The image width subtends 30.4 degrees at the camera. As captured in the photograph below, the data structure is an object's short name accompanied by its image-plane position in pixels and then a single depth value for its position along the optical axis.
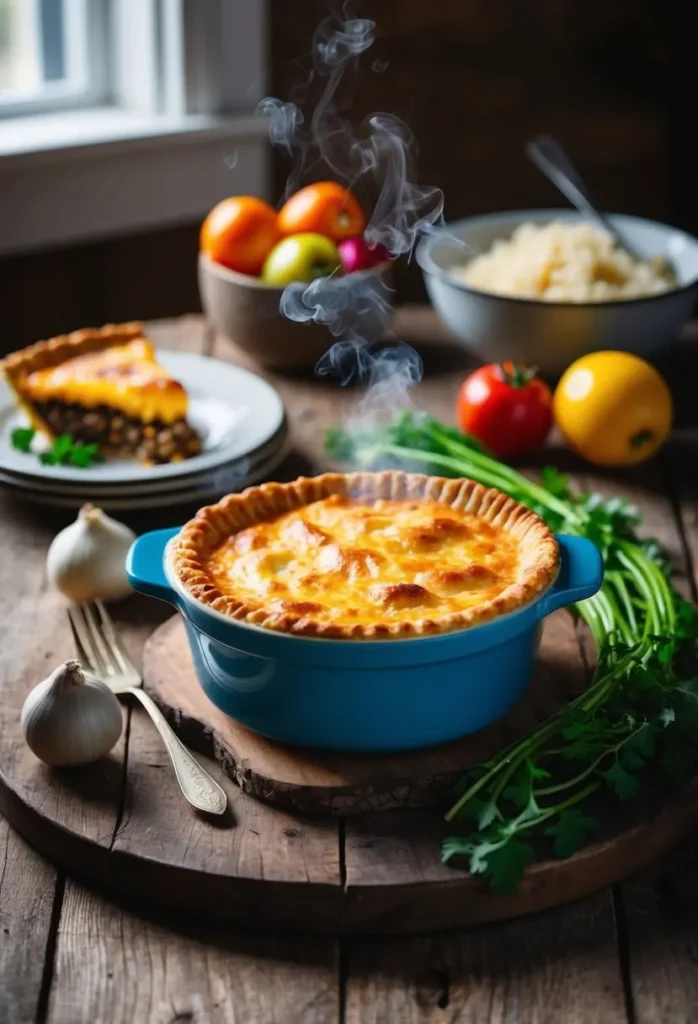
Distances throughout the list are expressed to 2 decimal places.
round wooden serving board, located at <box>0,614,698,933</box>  1.41
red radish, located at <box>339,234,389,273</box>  2.79
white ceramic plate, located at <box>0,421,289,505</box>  2.24
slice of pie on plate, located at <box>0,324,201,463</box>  2.46
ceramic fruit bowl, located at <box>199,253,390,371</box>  2.76
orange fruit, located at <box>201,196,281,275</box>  2.82
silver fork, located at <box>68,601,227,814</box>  1.55
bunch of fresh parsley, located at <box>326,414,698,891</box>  1.44
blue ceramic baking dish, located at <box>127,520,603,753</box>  1.50
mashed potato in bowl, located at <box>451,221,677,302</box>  2.71
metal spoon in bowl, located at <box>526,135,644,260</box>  2.91
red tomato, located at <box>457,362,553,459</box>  2.49
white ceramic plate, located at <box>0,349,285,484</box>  2.26
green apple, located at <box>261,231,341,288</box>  2.76
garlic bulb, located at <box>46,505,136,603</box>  1.98
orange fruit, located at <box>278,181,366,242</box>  2.85
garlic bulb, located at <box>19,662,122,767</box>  1.57
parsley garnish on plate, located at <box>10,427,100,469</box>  2.32
